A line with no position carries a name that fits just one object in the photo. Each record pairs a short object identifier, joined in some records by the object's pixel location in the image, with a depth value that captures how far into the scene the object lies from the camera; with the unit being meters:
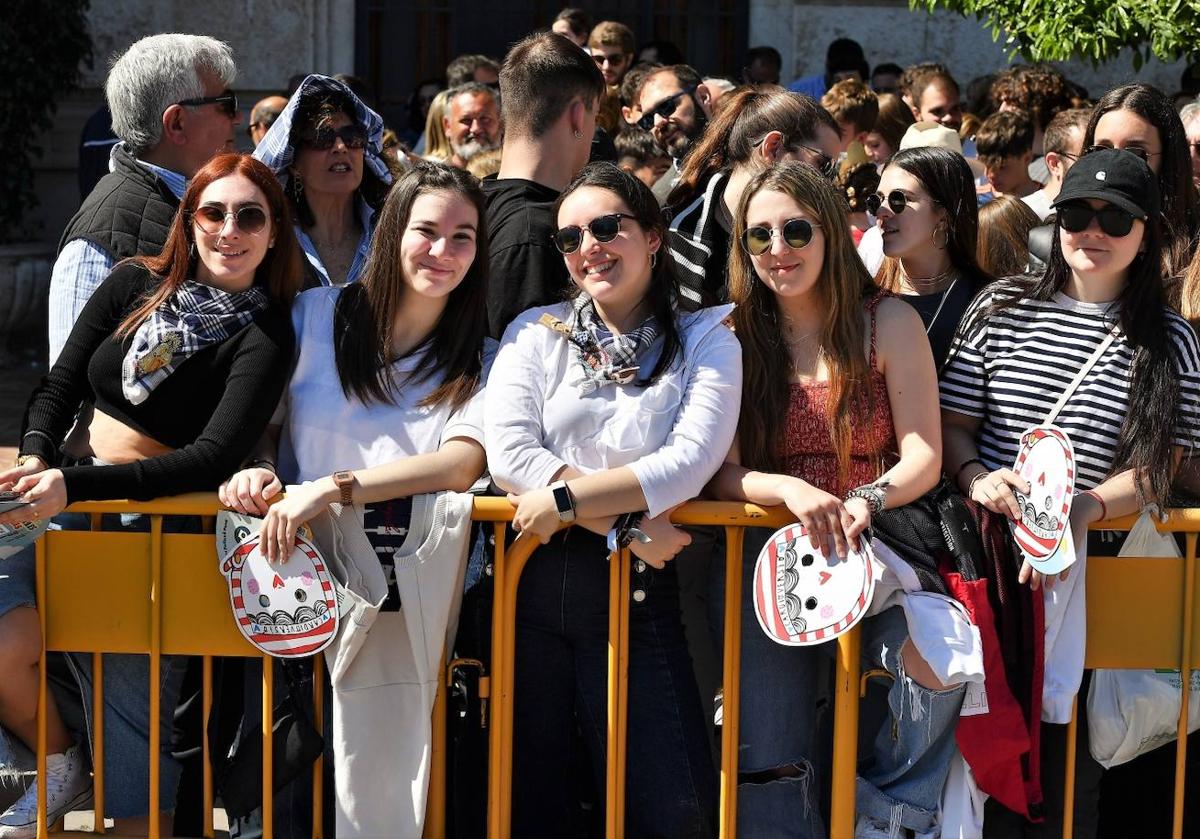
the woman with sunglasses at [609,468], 3.67
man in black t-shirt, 4.27
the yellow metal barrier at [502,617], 3.72
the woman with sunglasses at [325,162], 4.71
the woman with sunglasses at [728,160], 4.49
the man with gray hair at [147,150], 4.21
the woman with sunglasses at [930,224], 4.47
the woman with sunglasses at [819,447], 3.70
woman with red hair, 3.77
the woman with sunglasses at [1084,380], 3.68
